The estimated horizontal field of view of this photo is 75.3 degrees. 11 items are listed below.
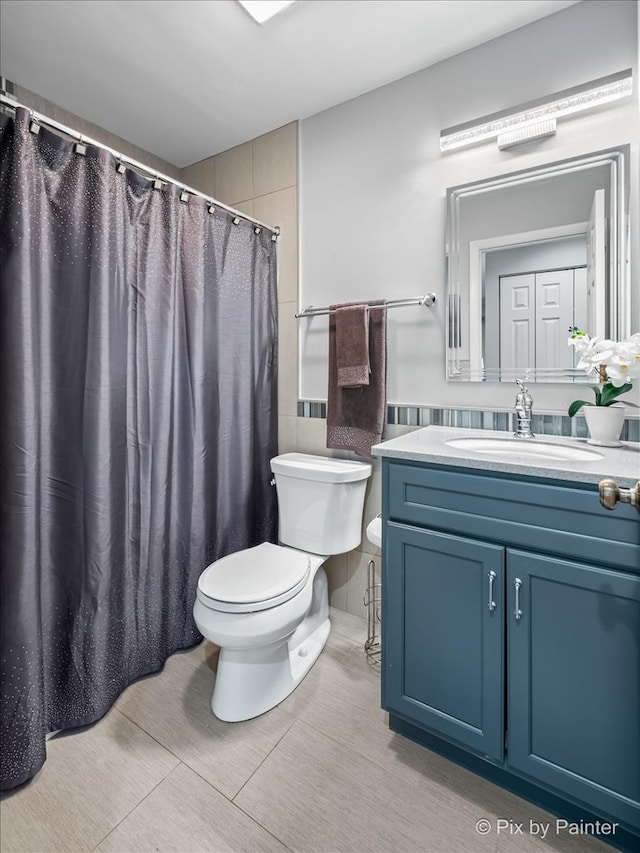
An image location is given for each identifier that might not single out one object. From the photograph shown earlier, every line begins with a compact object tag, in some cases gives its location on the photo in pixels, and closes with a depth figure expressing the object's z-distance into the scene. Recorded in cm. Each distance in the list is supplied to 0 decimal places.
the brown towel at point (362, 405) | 179
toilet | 136
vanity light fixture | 136
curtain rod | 116
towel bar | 170
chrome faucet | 146
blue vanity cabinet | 97
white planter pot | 130
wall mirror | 140
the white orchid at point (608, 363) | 124
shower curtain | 117
